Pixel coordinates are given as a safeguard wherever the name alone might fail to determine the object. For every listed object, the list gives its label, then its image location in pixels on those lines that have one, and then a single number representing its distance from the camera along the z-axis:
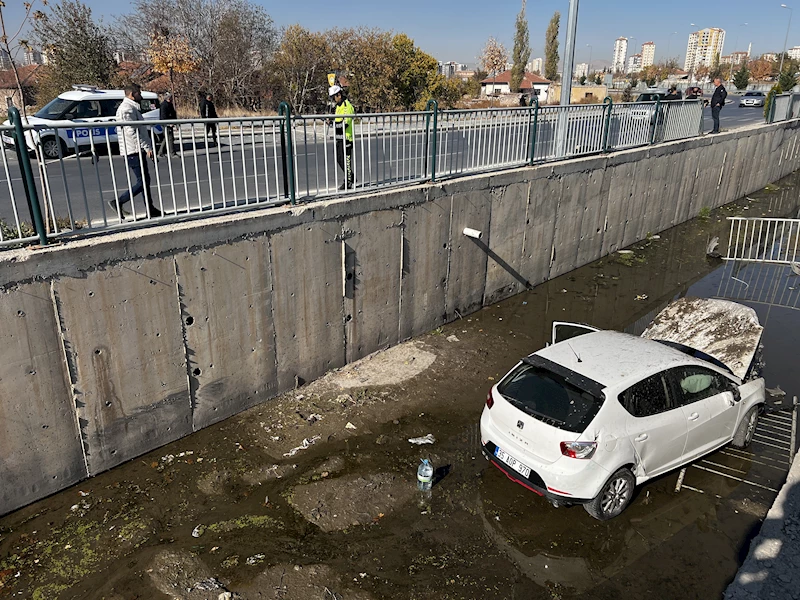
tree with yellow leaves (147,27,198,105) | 26.06
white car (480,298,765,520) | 4.97
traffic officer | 7.82
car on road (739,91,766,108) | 49.34
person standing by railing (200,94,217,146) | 13.23
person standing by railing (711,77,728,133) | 18.30
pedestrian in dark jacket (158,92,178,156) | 6.14
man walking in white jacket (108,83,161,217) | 6.04
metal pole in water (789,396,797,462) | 6.46
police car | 15.92
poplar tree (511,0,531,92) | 63.78
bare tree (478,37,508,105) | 65.31
